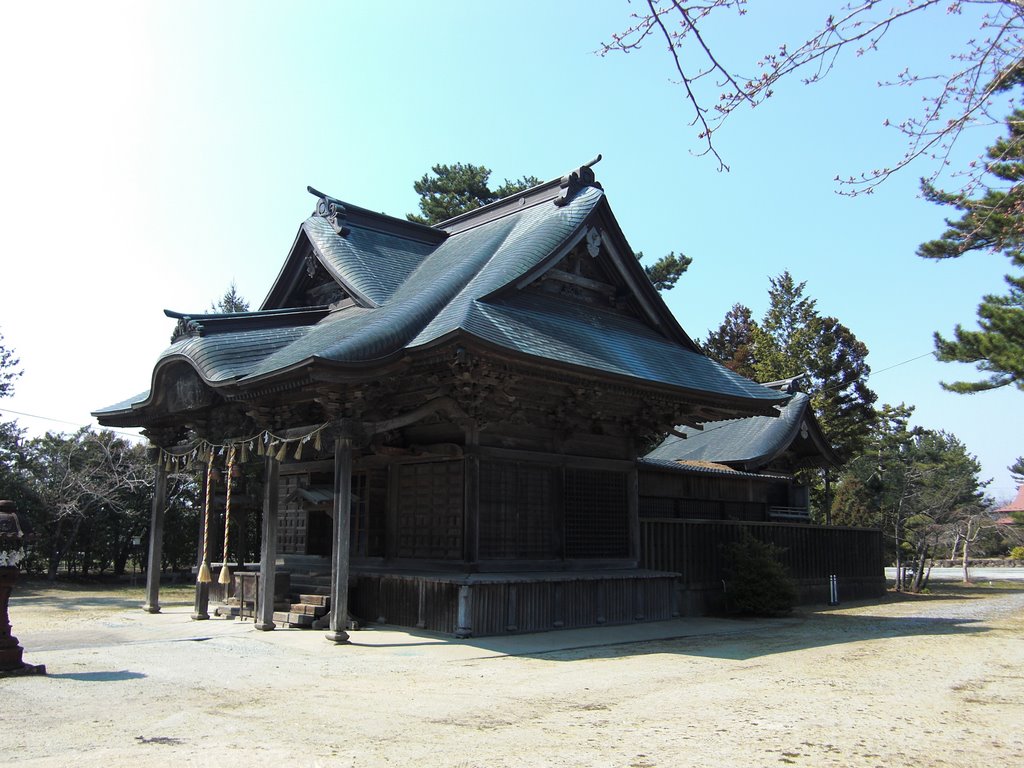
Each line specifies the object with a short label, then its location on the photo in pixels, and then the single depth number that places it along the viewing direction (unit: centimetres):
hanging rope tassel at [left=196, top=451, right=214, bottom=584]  1237
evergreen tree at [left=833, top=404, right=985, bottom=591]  2672
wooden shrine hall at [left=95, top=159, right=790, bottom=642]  1120
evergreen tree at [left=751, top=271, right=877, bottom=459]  3094
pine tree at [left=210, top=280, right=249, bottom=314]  3372
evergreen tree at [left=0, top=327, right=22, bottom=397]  2295
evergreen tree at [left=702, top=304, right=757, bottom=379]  4462
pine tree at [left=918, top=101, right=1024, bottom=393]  1325
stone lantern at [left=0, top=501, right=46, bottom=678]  775
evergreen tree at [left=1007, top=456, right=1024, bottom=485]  4925
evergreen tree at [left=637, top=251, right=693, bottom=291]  3200
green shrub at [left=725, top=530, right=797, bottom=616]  1577
